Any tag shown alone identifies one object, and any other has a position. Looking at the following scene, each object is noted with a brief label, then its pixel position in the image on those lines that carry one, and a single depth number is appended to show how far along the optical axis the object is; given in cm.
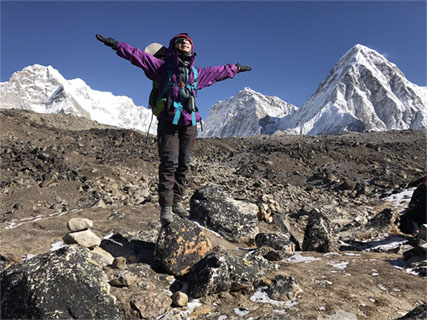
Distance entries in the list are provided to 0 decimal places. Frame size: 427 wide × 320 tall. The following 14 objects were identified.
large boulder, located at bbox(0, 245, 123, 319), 311
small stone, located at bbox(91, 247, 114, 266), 425
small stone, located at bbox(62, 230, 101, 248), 476
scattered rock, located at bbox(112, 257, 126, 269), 423
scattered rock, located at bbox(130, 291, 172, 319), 351
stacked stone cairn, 468
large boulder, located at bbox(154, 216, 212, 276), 447
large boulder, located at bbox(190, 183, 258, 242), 648
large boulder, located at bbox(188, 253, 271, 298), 385
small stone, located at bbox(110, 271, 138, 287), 381
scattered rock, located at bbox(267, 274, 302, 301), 375
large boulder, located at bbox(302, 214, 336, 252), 600
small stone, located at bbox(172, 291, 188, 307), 369
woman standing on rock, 493
